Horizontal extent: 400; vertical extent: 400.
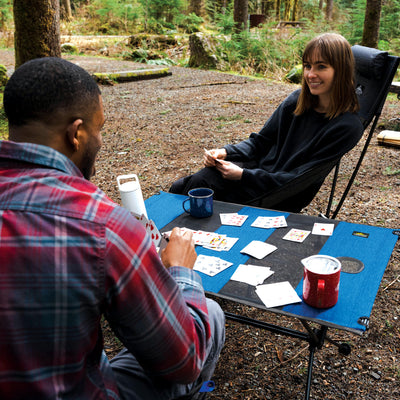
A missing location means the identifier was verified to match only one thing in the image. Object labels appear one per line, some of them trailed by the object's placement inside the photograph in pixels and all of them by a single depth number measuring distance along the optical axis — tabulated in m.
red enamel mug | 1.60
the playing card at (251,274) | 1.88
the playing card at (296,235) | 2.20
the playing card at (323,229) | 2.24
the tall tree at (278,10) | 24.83
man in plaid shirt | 0.87
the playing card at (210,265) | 1.98
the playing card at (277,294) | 1.71
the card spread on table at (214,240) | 2.18
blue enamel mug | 2.46
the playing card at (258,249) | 2.07
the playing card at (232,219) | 2.43
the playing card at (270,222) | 2.36
